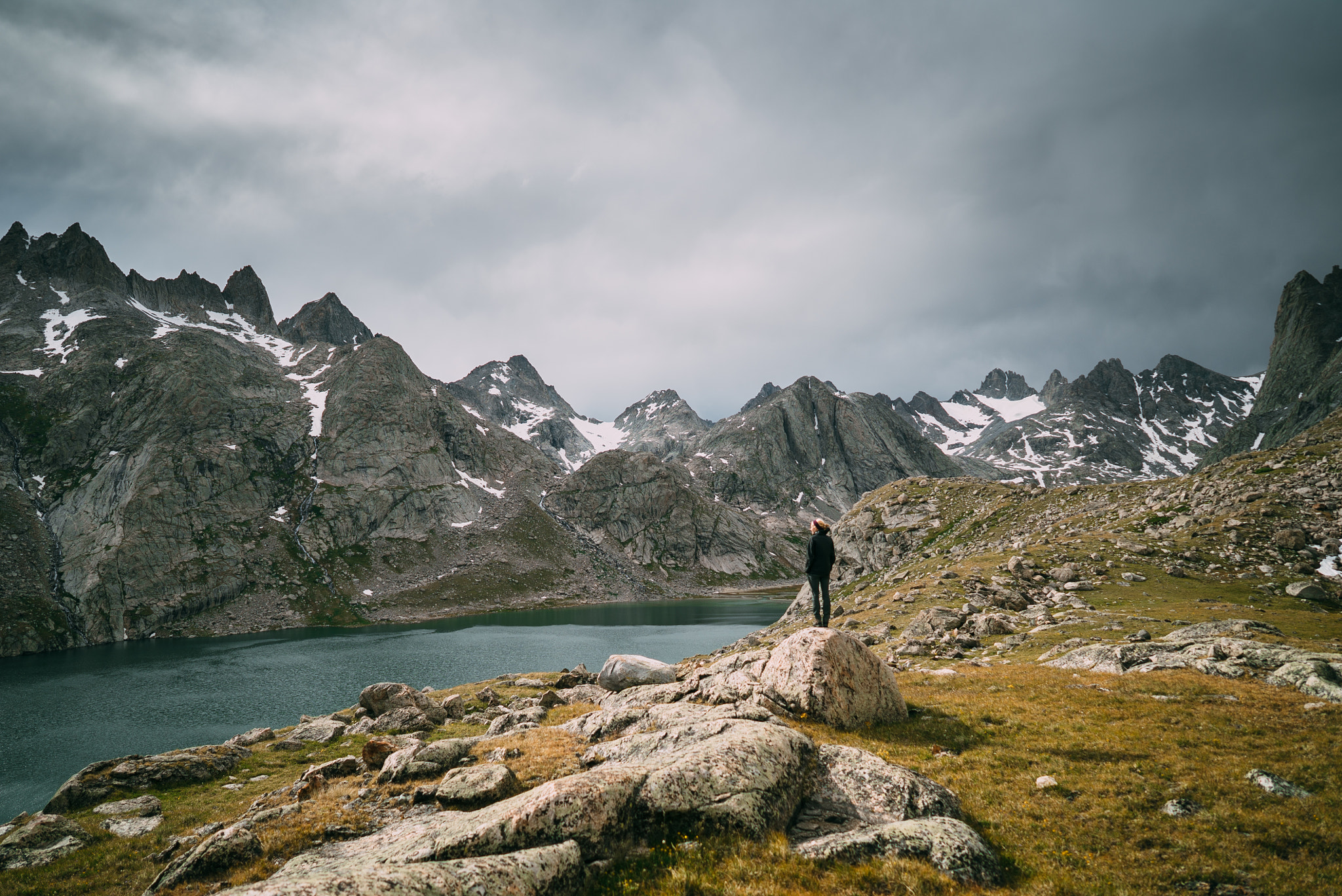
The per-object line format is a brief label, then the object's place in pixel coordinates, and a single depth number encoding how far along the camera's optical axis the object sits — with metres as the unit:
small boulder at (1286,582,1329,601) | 33.47
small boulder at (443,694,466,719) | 35.12
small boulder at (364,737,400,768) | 20.61
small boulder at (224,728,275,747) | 32.69
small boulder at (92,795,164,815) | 21.06
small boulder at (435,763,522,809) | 14.66
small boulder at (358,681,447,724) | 35.88
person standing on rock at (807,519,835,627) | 25.86
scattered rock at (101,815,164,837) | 19.28
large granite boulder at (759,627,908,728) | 18.58
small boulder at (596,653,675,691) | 35.59
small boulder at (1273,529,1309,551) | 39.91
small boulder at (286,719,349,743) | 32.34
